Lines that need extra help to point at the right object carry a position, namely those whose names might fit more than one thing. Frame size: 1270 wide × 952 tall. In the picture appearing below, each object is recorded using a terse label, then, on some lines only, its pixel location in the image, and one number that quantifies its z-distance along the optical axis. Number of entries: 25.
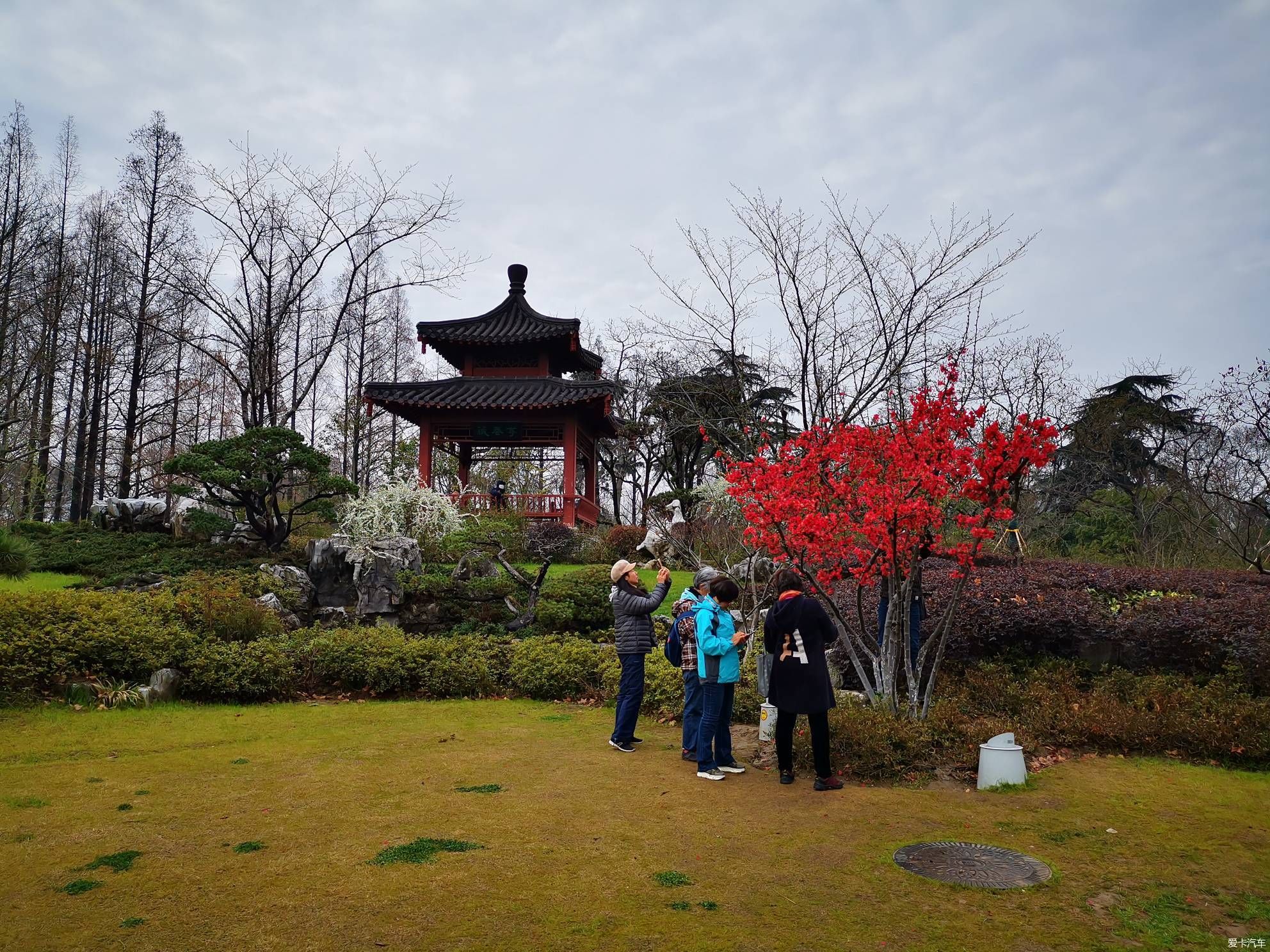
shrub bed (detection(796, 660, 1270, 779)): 5.51
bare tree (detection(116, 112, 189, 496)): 20.83
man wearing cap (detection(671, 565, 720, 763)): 5.64
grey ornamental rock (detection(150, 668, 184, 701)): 7.53
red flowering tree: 5.60
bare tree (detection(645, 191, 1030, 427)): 9.29
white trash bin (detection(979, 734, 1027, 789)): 5.13
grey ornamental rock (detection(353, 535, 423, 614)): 10.81
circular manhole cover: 3.65
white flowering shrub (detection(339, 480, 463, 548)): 13.34
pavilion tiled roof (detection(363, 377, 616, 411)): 18.97
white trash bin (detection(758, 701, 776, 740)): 6.18
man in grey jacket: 5.82
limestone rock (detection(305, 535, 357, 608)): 11.67
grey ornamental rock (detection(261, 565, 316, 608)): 11.65
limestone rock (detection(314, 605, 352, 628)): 10.80
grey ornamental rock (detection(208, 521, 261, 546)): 15.40
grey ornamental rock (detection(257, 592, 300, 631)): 10.41
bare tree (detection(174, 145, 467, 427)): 17.80
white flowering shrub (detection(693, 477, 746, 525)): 16.64
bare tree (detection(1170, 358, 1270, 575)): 14.94
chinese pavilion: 19.14
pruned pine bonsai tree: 13.22
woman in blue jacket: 5.38
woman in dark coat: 5.07
